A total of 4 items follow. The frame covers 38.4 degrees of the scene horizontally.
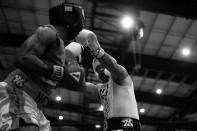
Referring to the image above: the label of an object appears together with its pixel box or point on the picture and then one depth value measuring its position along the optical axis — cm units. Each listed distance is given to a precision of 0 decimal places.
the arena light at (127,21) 971
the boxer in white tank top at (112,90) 336
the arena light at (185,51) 1142
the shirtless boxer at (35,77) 218
